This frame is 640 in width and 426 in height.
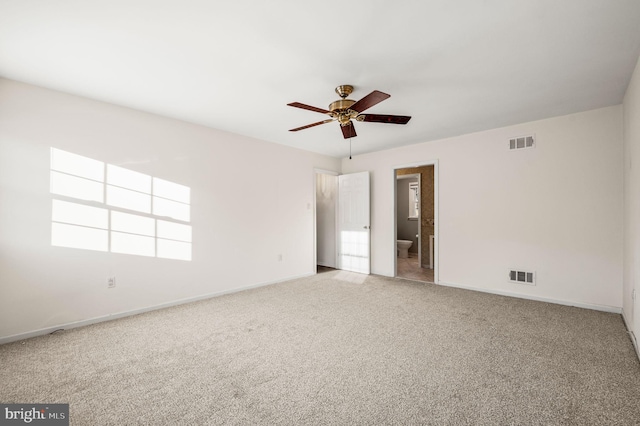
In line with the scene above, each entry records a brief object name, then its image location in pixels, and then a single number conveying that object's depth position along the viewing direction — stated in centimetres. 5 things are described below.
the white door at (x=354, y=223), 561
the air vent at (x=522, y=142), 385
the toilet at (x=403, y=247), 769
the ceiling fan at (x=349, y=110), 250
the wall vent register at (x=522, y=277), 387
